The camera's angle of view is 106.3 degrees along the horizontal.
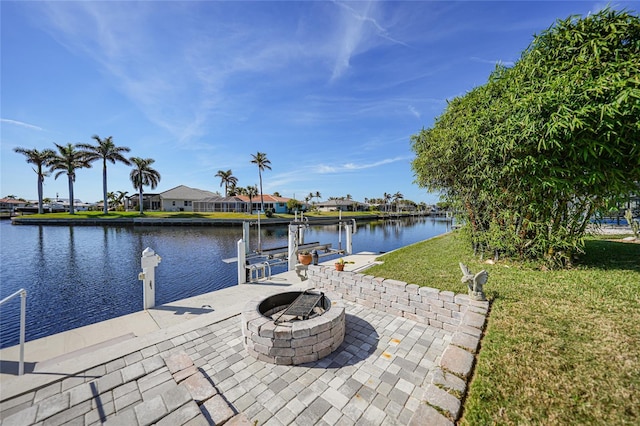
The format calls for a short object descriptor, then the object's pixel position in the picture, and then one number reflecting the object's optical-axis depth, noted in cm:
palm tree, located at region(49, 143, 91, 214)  3494
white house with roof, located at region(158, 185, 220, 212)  4581
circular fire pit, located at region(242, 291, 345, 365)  338
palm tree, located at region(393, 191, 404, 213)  7981
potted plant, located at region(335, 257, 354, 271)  659
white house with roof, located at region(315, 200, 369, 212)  6819
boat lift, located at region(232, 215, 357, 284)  755
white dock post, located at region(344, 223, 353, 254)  1263
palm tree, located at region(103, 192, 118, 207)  5353
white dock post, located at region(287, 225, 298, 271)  926
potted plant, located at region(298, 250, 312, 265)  779
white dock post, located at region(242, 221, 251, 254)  1172
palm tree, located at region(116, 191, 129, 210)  5161
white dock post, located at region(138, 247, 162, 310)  552
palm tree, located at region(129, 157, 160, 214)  3925
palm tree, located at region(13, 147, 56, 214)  3438
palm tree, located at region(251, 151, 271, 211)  3956
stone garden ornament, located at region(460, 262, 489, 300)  457
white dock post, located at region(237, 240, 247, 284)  751
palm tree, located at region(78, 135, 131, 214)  3553
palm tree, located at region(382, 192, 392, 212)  7750
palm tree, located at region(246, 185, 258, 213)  4780
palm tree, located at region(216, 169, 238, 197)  5294
